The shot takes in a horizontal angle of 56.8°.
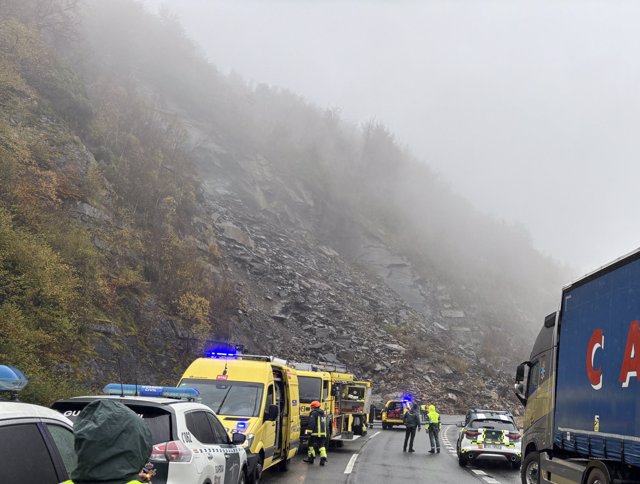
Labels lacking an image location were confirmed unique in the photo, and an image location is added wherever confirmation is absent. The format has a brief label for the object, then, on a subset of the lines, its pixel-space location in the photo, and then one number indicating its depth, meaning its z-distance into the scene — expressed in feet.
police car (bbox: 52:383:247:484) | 19.19
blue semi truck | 23.94
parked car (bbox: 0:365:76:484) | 10.67
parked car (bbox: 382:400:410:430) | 109.29
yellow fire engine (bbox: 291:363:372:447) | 64.03
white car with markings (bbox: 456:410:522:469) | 52.49
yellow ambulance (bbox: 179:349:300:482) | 34.32
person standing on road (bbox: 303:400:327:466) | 50.37
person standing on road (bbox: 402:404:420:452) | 64.95
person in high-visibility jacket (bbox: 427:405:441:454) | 63.93
